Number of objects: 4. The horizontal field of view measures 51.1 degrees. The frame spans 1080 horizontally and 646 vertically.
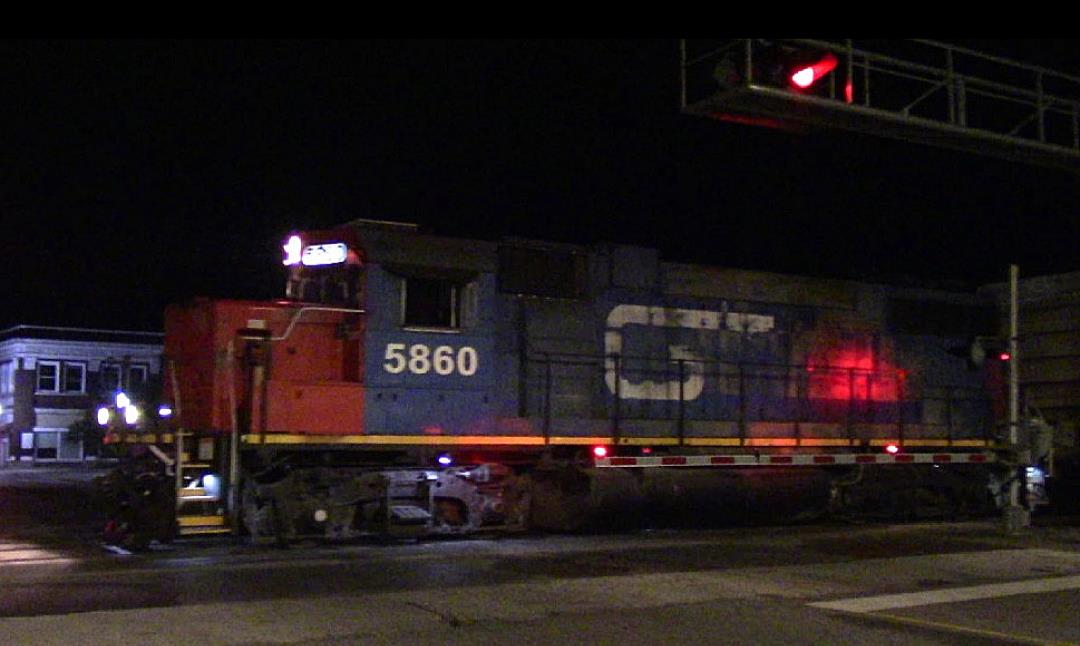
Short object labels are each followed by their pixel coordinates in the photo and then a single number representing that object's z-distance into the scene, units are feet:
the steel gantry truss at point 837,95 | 31.19
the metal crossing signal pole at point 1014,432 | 50.67
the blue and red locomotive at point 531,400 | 43.11
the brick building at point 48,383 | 171.01
